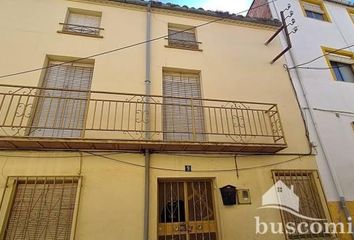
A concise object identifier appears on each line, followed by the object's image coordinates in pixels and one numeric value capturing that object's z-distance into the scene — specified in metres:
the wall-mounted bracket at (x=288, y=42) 7.20
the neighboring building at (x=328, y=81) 6.07
